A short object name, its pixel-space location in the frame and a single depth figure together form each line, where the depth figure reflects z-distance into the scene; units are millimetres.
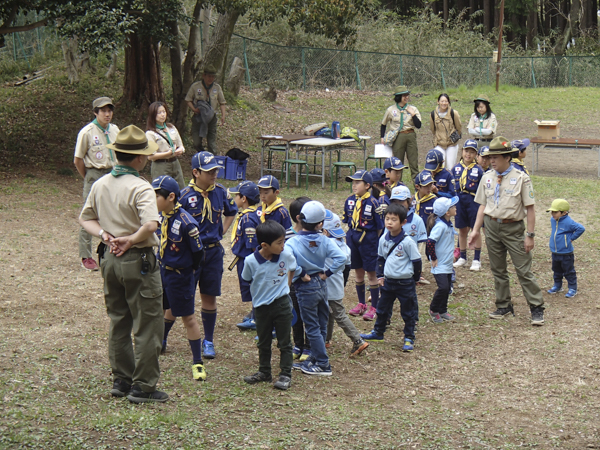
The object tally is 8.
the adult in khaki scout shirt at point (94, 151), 8453
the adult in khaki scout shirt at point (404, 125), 13242
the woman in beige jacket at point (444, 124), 12094
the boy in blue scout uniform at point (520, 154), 8761
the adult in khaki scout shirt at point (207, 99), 15352
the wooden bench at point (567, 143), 16172
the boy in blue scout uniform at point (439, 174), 8891
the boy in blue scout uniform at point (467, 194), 9578
